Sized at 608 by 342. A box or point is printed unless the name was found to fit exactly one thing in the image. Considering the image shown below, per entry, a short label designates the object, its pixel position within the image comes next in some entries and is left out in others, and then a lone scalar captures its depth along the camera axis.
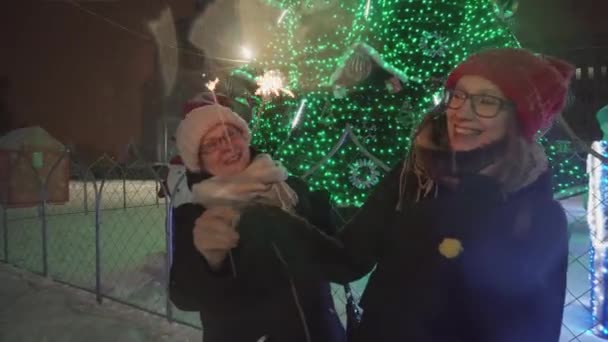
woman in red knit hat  1.02
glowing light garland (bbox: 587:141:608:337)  3.00
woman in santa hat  1.40
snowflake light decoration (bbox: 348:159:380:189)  6.09
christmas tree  6.02
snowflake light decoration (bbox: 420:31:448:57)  6.20
